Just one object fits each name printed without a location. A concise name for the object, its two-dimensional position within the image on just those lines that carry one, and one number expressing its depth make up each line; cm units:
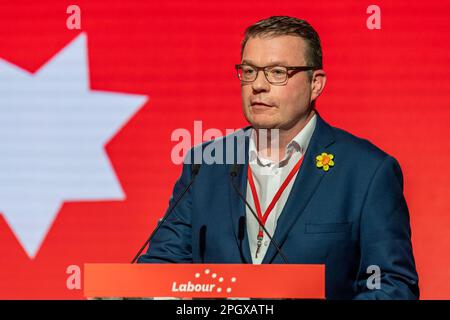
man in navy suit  443
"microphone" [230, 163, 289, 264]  426
